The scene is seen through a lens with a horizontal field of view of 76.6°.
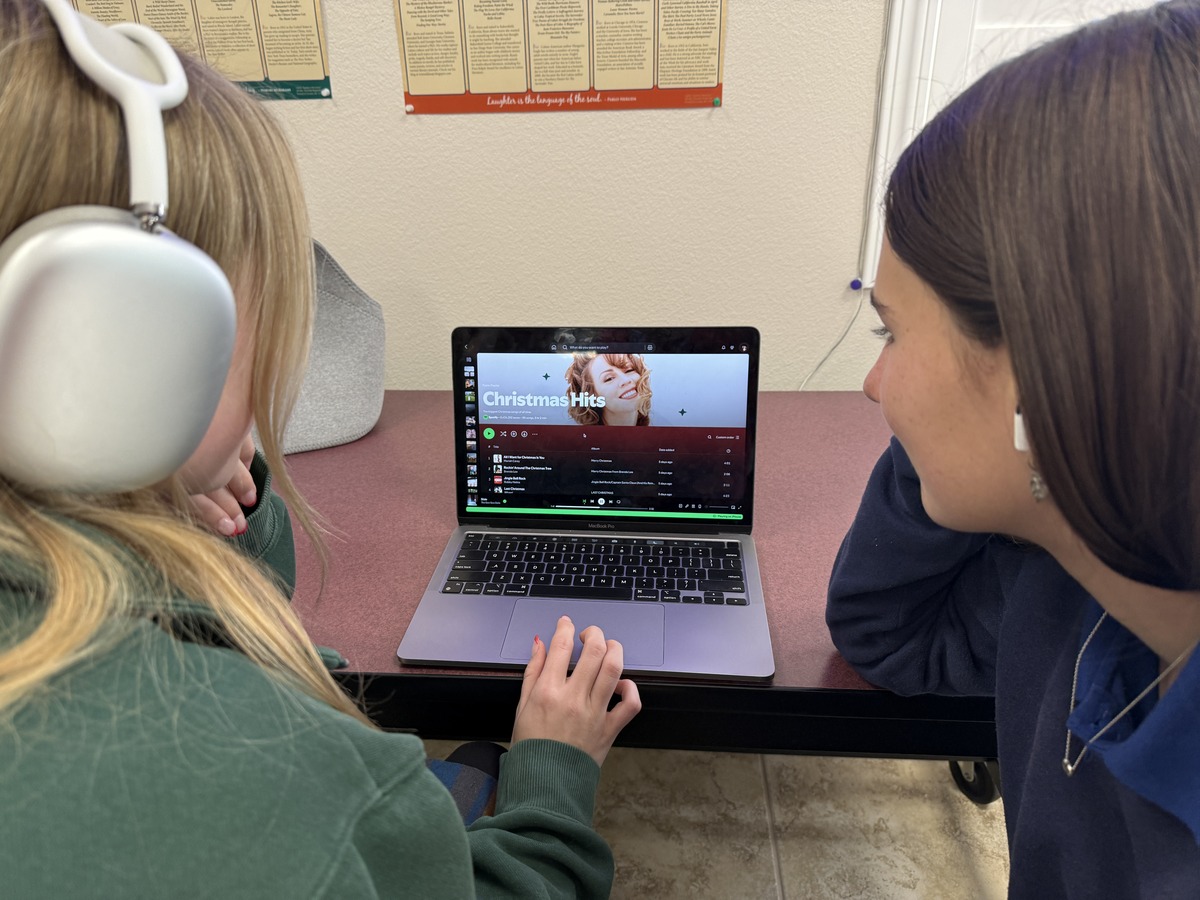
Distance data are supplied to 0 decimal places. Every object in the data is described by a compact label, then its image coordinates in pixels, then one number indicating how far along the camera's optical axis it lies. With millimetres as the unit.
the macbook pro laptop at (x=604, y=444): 858
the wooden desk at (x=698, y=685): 653
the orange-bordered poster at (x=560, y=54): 1121
